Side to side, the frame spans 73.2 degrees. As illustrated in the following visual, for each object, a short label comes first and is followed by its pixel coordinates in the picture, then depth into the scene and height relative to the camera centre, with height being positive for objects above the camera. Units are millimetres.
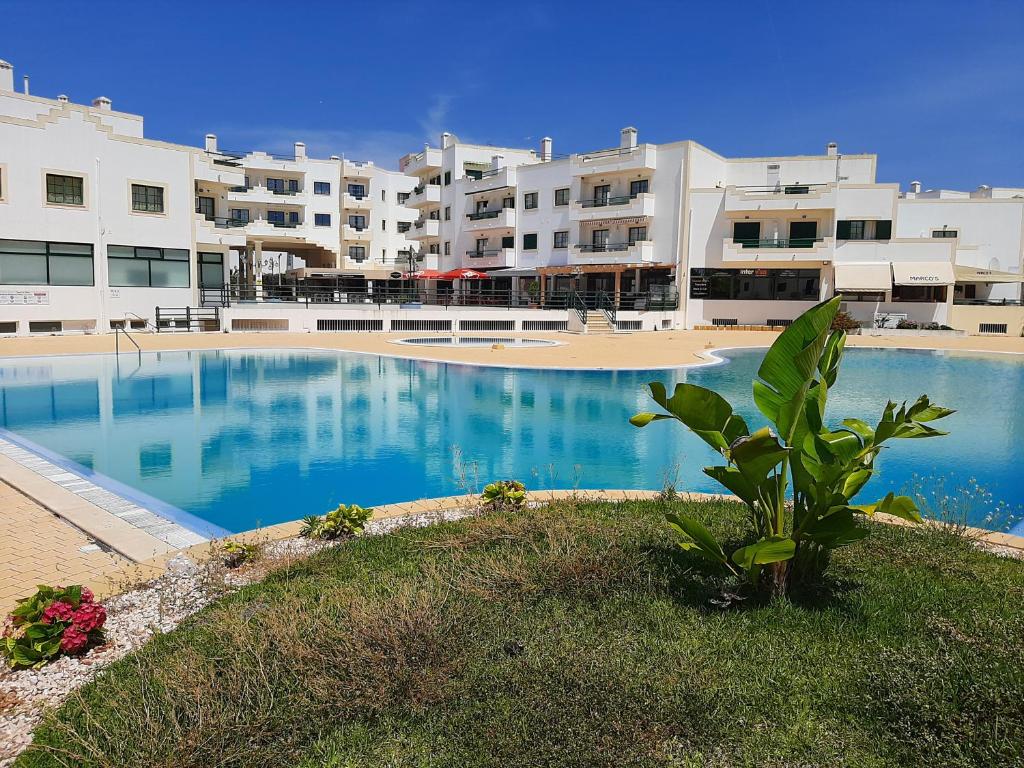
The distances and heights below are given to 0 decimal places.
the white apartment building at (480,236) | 29031 +4354
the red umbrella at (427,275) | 48562 +2300
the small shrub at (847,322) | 35369 -439
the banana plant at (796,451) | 3938 -822
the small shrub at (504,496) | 6918 -1883
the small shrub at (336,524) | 6121 -1948
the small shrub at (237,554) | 5434 -1974
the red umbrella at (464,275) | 47438 +2261
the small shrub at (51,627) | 3943 -1901
